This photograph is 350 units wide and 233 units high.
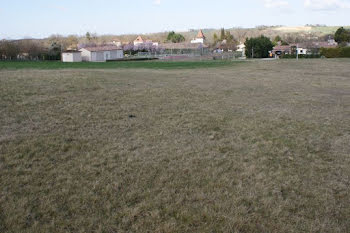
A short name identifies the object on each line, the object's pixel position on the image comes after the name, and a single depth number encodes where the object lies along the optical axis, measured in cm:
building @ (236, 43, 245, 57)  9000
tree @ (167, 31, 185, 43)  11675
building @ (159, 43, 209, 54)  8362
